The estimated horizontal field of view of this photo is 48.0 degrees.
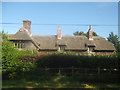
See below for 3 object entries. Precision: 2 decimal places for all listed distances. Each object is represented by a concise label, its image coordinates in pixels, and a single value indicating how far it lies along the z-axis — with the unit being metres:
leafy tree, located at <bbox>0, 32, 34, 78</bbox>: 10.14
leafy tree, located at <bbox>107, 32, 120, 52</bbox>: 52.50
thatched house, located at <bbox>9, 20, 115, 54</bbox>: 24.42
